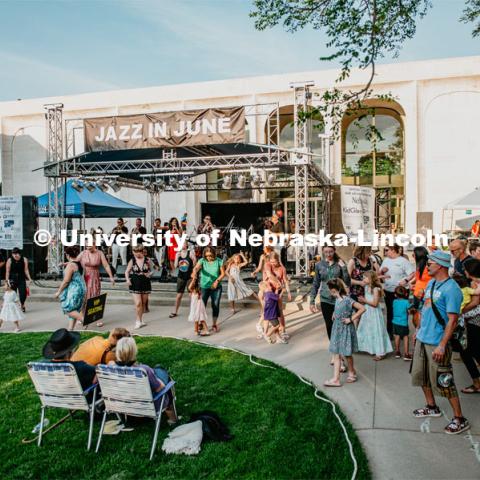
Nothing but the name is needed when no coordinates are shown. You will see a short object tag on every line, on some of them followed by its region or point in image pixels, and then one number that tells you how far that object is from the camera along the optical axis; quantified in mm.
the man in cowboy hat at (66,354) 4258
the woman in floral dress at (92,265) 8539
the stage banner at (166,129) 11367
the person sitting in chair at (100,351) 4637
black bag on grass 4152
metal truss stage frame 11789
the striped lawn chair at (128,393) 3893
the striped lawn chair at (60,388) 4047
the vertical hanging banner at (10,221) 13133
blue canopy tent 15070
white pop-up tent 11830
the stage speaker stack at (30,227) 13430
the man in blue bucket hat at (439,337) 4043
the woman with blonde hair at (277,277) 7508
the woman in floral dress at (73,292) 7777
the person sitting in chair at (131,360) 4141
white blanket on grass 3932
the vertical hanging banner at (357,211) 11148
